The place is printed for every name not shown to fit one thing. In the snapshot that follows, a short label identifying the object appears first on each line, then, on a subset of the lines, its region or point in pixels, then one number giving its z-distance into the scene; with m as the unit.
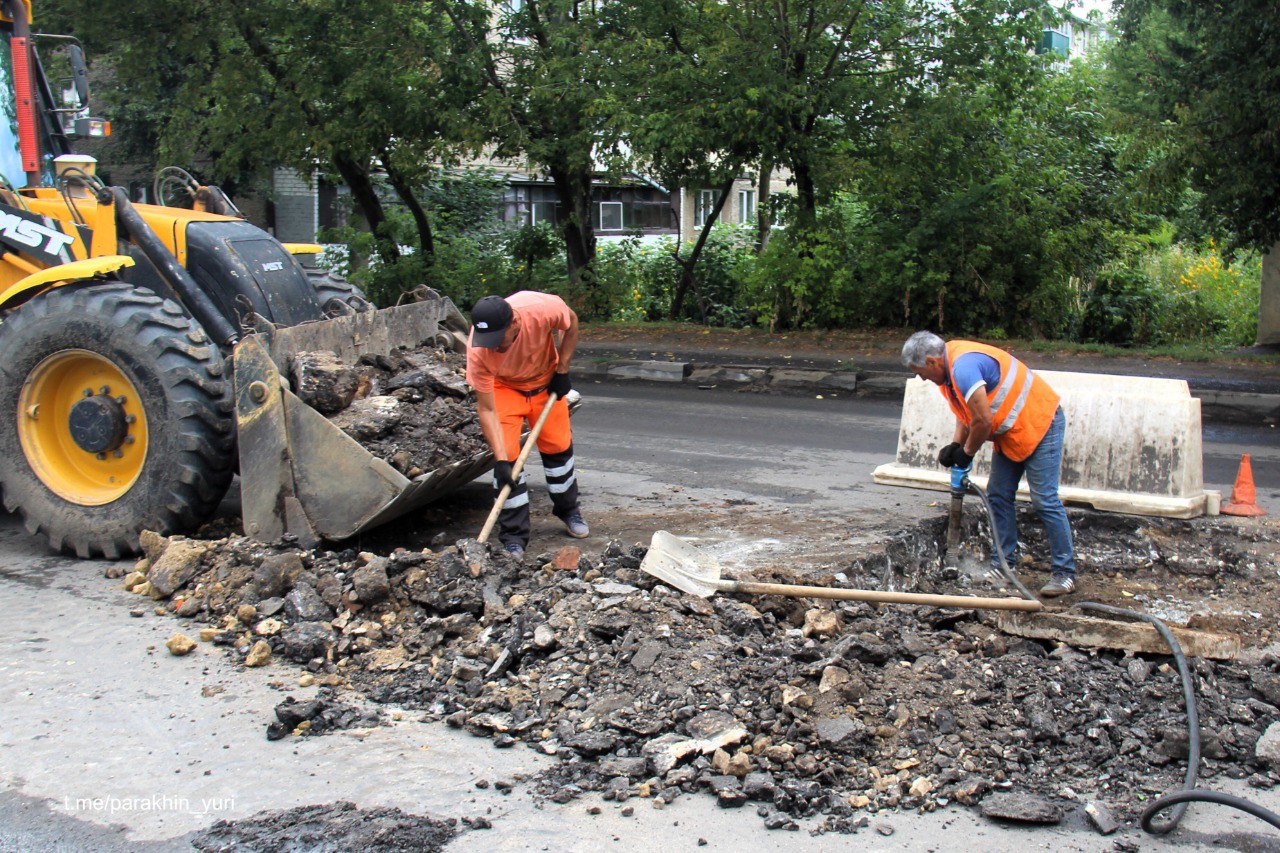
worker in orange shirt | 6.13
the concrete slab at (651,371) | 13.29
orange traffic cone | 7.03
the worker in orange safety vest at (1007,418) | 5.62
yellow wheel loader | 5.89
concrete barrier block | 6.73
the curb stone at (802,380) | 10.90
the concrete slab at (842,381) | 12.38
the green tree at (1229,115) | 10.70
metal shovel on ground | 4.80
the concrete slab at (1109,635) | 4.65
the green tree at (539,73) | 14.40
